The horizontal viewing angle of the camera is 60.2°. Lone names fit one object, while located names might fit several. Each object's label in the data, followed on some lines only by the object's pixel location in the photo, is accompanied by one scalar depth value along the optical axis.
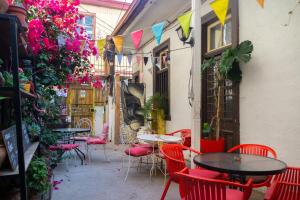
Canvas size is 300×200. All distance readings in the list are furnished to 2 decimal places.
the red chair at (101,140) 6.09
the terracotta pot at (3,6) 1.87
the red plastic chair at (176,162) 2.85
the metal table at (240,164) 2.14
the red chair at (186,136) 4.85
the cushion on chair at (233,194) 2.14
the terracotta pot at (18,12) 2.20
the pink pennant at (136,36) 5.26
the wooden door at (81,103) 11.27
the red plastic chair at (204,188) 1.80
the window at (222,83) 4.04
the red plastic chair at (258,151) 2.80
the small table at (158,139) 4.32
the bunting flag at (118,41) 6.00
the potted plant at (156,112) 6.68
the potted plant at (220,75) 3.69
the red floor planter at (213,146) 3.99
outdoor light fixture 4.57
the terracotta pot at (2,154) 1.69
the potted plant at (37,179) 2.48
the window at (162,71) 6.70
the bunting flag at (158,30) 4.50
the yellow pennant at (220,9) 3.10
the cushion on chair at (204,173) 2.95
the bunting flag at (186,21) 3.80
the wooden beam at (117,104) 8.35
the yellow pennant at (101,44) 6.10
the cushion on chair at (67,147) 5.35
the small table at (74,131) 5.80
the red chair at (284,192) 2.00
